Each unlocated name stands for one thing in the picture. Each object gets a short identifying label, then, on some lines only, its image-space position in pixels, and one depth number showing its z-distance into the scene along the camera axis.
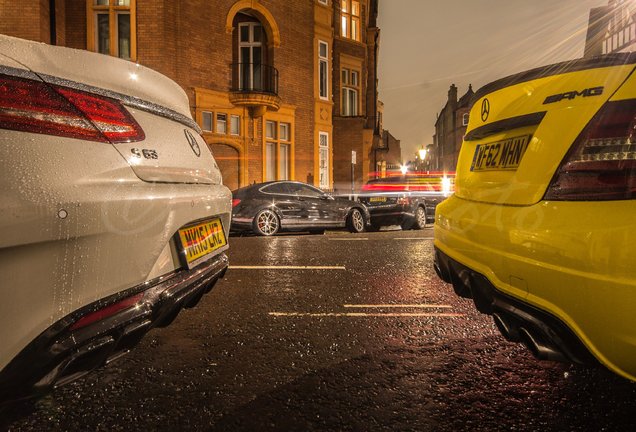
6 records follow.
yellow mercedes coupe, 1.60
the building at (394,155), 59.58
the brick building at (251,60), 15.42
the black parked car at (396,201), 12.19
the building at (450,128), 58.38
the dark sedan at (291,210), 10.24
